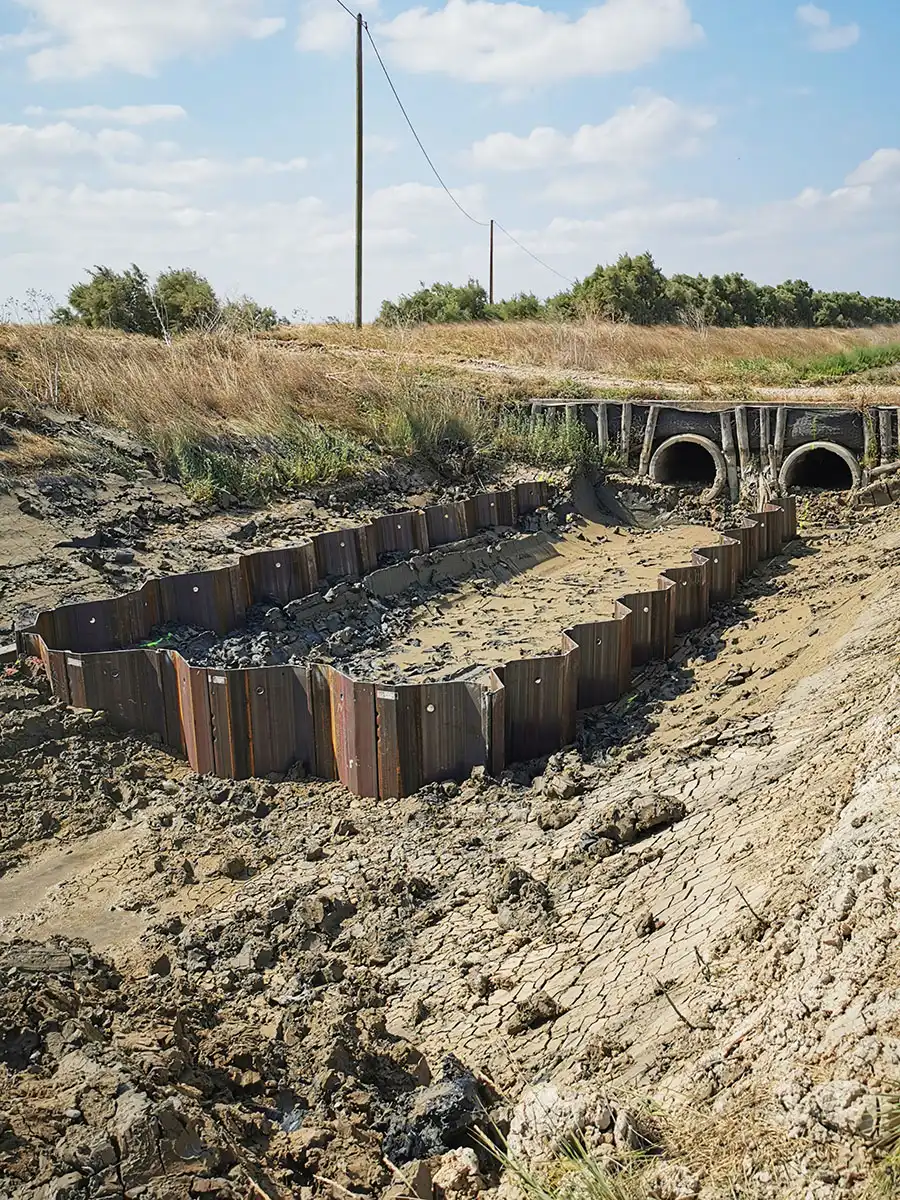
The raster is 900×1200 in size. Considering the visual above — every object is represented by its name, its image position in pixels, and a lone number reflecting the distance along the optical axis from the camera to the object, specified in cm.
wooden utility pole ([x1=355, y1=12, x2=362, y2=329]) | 2388
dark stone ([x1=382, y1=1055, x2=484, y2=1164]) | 363
